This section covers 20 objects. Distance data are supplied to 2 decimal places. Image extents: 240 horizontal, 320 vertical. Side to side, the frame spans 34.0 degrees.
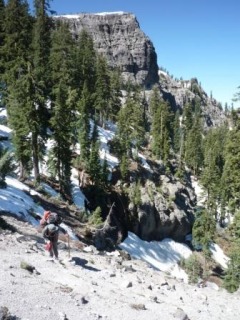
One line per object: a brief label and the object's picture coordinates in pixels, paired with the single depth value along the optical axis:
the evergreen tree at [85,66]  62.44
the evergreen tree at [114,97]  77.14
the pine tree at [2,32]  45.53
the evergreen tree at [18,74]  35.00
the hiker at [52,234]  13.77
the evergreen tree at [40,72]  35.19
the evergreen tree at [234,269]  24.04
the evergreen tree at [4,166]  19.89
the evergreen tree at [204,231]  55.03
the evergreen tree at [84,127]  50.97
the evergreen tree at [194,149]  89.12
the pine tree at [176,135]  99.76
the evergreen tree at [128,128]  60.31
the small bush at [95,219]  33.02
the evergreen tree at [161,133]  71.94
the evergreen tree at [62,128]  40.03
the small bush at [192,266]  49.56
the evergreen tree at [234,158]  23.28
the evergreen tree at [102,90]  65.87
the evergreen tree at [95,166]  47.84
